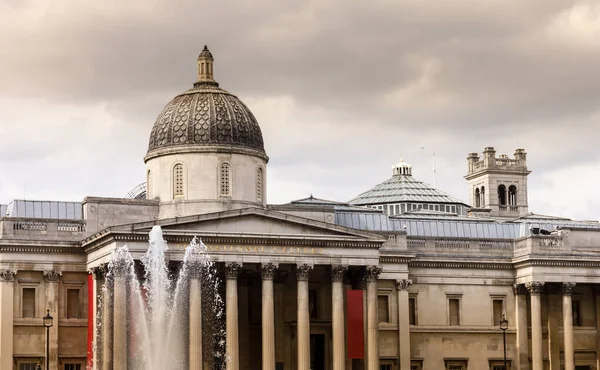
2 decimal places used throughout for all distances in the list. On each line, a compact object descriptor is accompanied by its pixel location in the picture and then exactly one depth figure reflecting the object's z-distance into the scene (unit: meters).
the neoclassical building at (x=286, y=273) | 99.81
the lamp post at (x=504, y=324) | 99.72
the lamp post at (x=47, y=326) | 94.44
